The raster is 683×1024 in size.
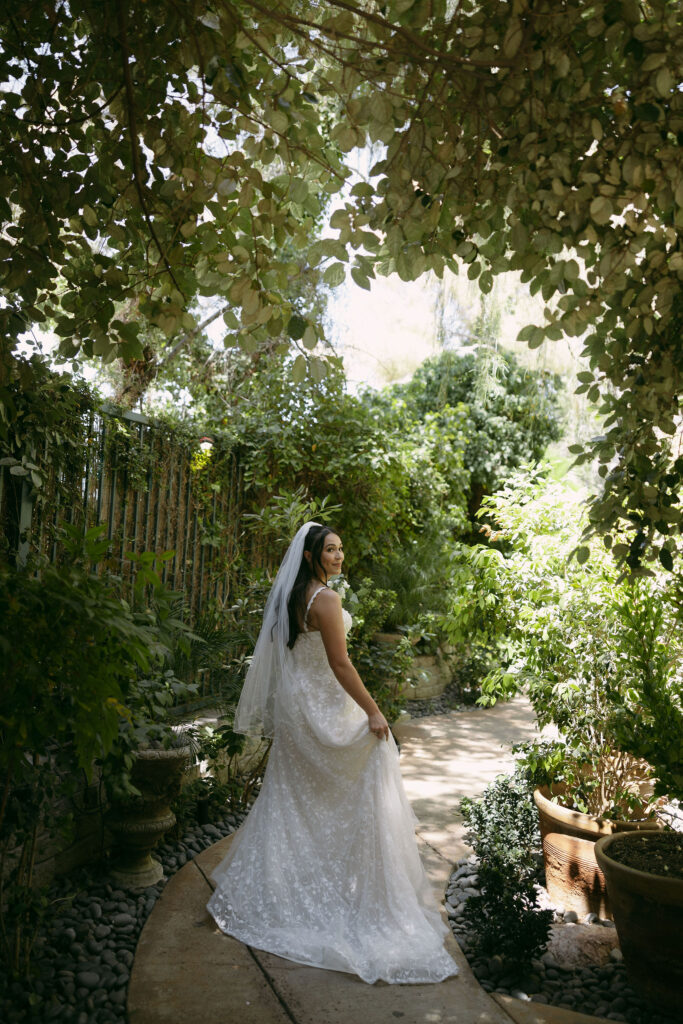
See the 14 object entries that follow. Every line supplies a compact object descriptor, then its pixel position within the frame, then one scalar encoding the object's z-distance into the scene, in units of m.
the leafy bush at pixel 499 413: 11.91
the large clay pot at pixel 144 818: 3.81
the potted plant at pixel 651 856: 2.98
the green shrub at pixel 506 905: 3.22
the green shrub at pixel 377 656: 5.81
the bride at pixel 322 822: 3.33
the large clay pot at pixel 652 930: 2.96
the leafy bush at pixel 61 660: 2.39
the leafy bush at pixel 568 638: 4.17
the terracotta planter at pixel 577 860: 3.94
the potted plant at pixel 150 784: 3.43
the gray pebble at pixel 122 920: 3.44
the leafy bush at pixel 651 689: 3.20
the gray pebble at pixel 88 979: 2.91
